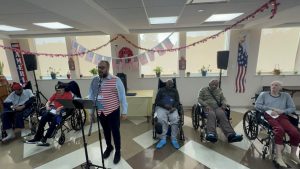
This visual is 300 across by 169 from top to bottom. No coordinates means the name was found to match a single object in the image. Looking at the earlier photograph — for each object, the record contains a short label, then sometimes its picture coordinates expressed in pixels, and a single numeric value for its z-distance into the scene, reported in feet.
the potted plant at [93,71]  15.19
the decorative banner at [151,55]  13.95
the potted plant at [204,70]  14.73
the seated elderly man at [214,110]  8.71
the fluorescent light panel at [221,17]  9.23
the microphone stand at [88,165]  7.13
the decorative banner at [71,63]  15.39
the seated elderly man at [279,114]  7.50
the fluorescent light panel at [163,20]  9.57
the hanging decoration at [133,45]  13.54
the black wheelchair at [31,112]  10.64
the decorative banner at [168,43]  13.23
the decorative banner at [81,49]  14.00
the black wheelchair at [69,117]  9.48
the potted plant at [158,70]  14.89
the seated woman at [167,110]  9.52
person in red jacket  9.32
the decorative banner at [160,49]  13.55
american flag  13.69
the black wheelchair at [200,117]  9.80
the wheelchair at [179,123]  9.58
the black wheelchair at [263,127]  7.85
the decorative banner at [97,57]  13.86
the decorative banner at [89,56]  14.04
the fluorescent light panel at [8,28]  10.48
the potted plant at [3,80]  13.34
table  12.32
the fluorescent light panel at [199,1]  6.39
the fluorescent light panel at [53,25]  9.86
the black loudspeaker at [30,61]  12.49
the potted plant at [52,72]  15.89
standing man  6.86
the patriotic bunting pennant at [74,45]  13.98
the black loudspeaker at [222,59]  11.51
